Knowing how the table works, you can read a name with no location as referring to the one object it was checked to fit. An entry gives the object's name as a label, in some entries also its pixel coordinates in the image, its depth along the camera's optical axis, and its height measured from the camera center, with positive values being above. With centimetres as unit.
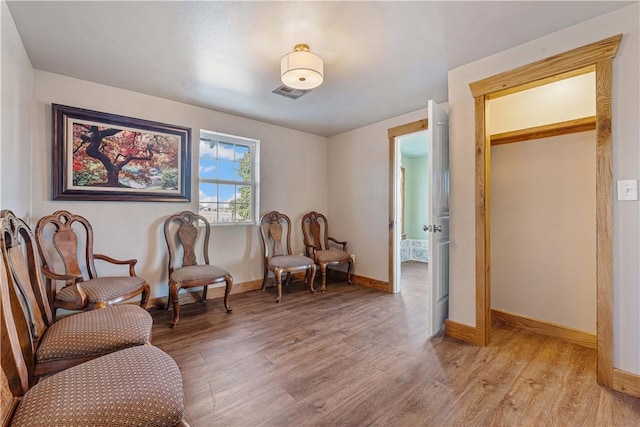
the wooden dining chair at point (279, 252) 342 -53
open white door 235 +0
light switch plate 164 +13
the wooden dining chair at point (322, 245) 385 -48
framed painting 258 +60
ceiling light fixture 201 +107
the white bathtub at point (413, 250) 611 -81
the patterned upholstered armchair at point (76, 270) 207 -45
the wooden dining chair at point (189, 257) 271 -47
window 352 +49
